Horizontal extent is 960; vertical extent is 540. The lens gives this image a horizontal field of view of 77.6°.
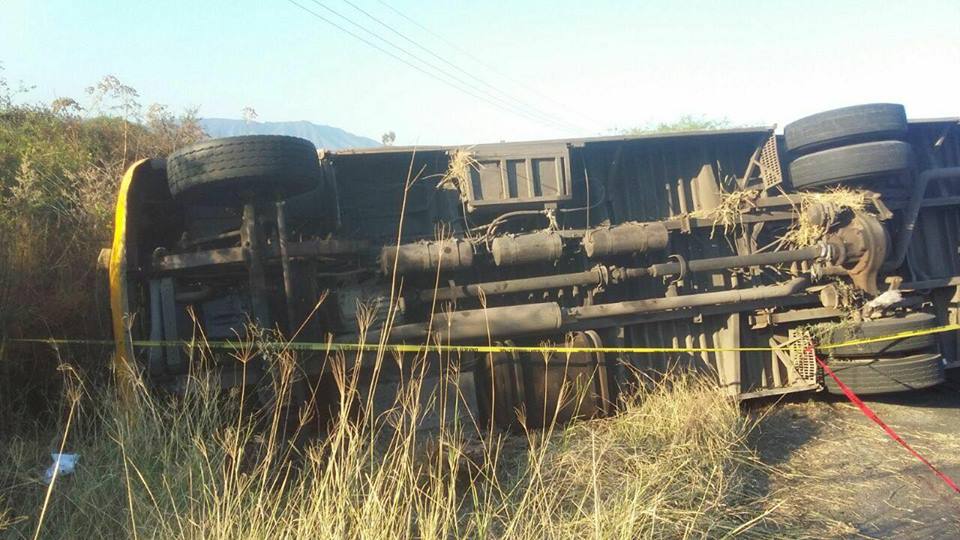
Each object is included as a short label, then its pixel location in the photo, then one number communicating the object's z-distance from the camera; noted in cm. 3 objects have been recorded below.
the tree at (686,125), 3262
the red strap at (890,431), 401
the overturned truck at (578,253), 449
